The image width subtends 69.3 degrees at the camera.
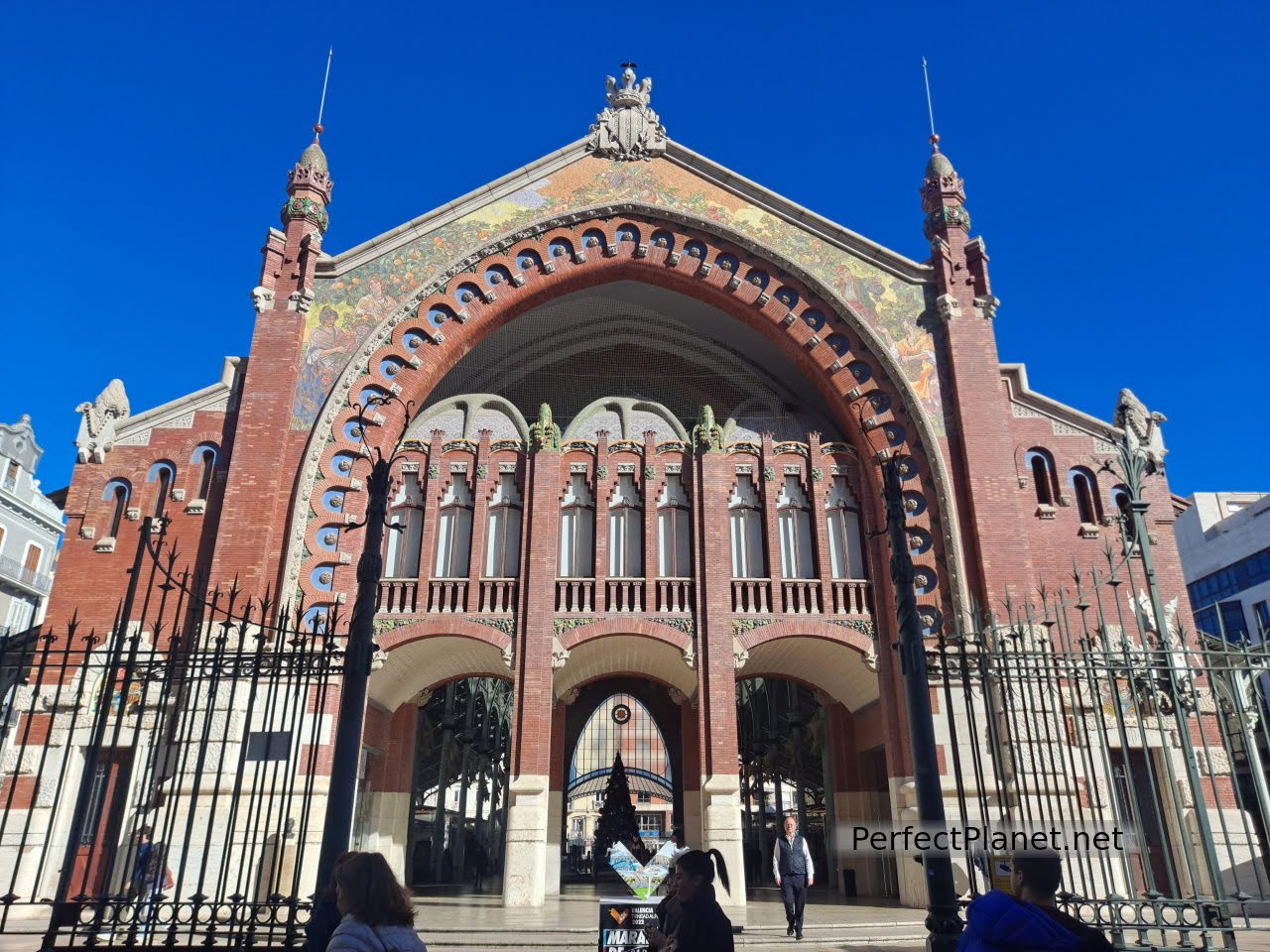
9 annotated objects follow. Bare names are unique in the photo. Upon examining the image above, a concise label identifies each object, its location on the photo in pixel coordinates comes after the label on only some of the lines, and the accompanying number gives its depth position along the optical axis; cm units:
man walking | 1274
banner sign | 771
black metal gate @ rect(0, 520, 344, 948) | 967
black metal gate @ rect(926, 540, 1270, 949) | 800
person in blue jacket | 369
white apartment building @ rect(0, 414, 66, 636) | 3650
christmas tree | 3195
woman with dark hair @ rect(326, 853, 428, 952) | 405
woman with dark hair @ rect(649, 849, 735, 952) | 527
